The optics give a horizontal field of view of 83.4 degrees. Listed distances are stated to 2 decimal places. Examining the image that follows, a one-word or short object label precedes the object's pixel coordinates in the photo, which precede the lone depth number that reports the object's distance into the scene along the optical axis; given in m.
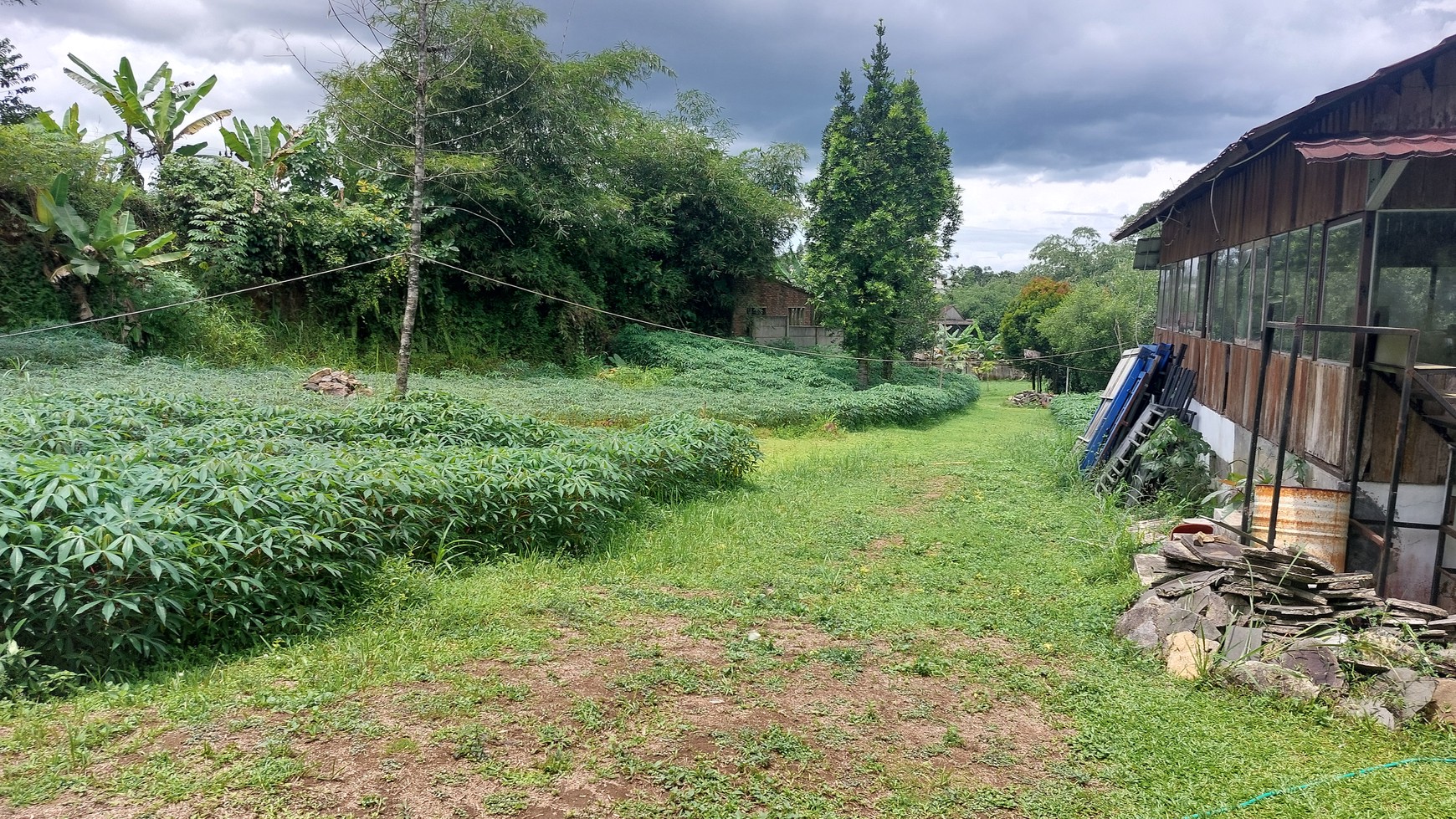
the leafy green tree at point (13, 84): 22.90
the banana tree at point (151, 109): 16.70
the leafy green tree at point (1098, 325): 25.69
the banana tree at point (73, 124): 16.00
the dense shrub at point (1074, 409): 17.17
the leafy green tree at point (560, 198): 17.39
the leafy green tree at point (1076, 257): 46.19
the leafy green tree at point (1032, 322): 30.88
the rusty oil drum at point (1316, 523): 5.76
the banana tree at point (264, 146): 17.75
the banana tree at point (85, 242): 13.26
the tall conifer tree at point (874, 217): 21.33
